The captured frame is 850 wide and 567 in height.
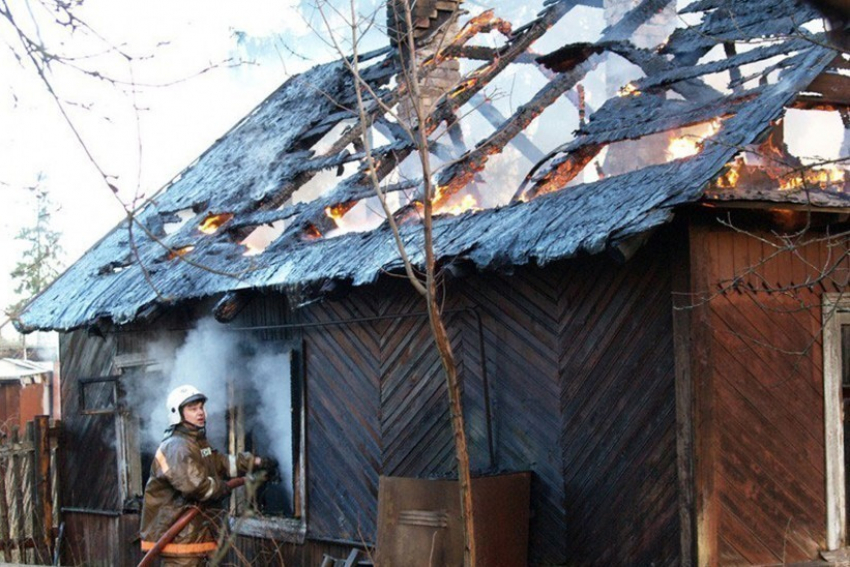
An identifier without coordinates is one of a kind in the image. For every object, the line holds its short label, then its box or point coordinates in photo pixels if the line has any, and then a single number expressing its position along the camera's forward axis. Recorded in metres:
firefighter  8.90
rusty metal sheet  8.04
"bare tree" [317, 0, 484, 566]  6.63
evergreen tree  35.59
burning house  7.63
